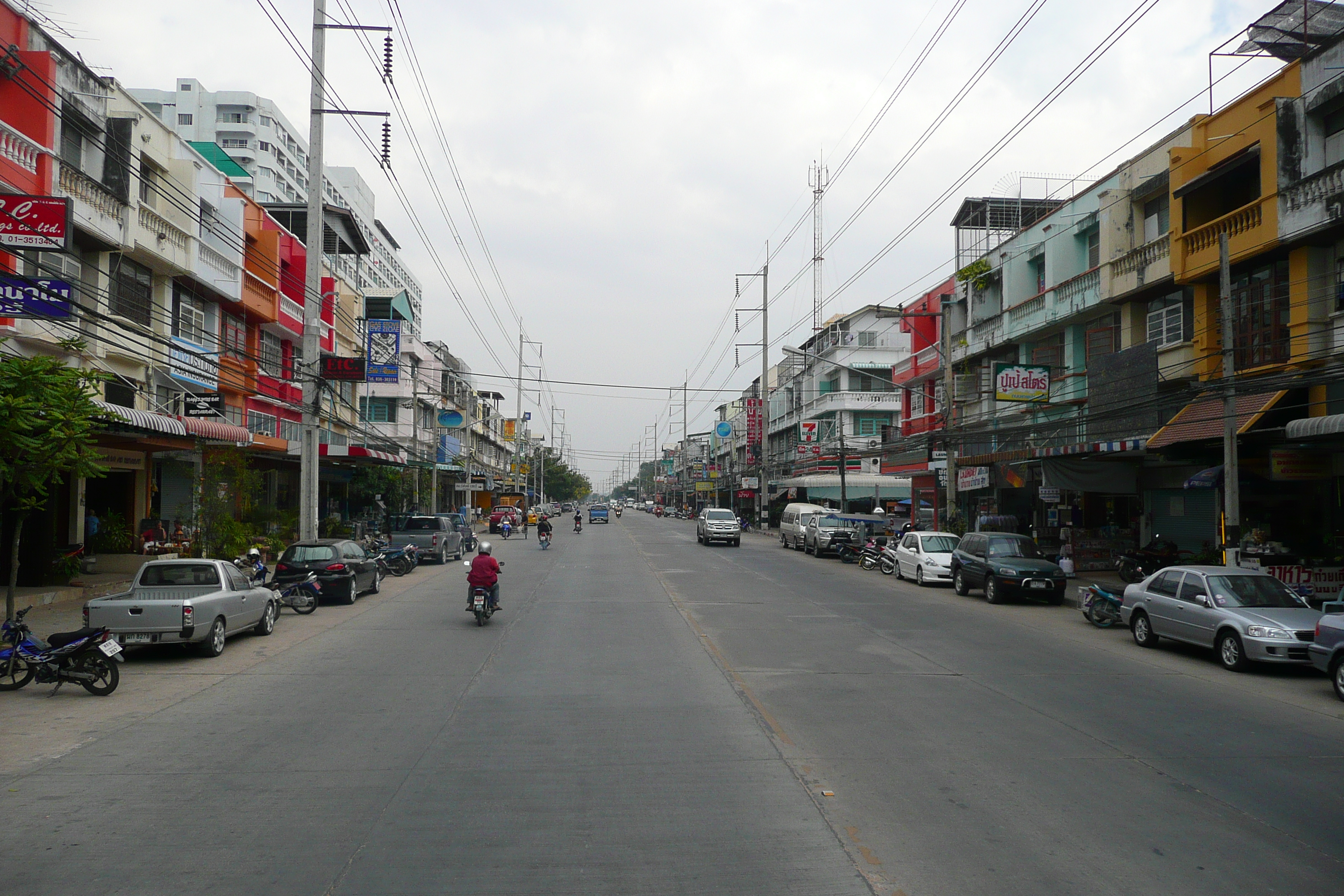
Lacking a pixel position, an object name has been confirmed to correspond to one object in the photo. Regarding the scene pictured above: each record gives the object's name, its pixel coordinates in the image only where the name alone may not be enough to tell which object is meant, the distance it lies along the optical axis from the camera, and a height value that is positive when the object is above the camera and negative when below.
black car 20.89 -1.69
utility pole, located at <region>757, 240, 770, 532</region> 62.75 +5.20
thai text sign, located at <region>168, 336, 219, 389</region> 25.78 +3.56
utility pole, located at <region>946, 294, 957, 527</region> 29.94 +2.93
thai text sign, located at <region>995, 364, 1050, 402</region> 27.00 +3.15
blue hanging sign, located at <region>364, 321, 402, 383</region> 35.41 +5.58
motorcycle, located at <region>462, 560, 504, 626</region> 17.05 -2.06
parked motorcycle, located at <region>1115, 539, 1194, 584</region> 24.34 -1.69
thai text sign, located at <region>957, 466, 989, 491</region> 32.41 +0.52
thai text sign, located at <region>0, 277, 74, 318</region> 15.88 +3.41
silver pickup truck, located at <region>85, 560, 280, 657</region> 13.24 -1.69
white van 43.50 -1.41
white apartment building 90.19 +34.69
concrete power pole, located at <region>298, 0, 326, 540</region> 24.69 +4.05
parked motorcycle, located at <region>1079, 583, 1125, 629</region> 17.89 -2.14
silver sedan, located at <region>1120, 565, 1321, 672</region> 12.85 -1.74
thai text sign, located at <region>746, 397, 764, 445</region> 75.56 +5.73
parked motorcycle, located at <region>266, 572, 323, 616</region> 19.31 -2.14
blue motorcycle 11.09 -2.02
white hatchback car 26.88 -1.82
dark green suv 21.94 -1.77
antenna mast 70.50 +22.31
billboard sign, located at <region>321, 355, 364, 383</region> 27.06 +3.45
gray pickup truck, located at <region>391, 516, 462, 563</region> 34.16 -1.64
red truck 56.41 -1.57
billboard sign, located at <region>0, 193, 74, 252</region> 14.92 +4.20
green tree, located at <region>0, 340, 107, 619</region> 12.80 +0.83
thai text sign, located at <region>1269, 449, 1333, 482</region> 19.59 +0.62
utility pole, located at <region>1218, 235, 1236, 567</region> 17.66 +0.98
